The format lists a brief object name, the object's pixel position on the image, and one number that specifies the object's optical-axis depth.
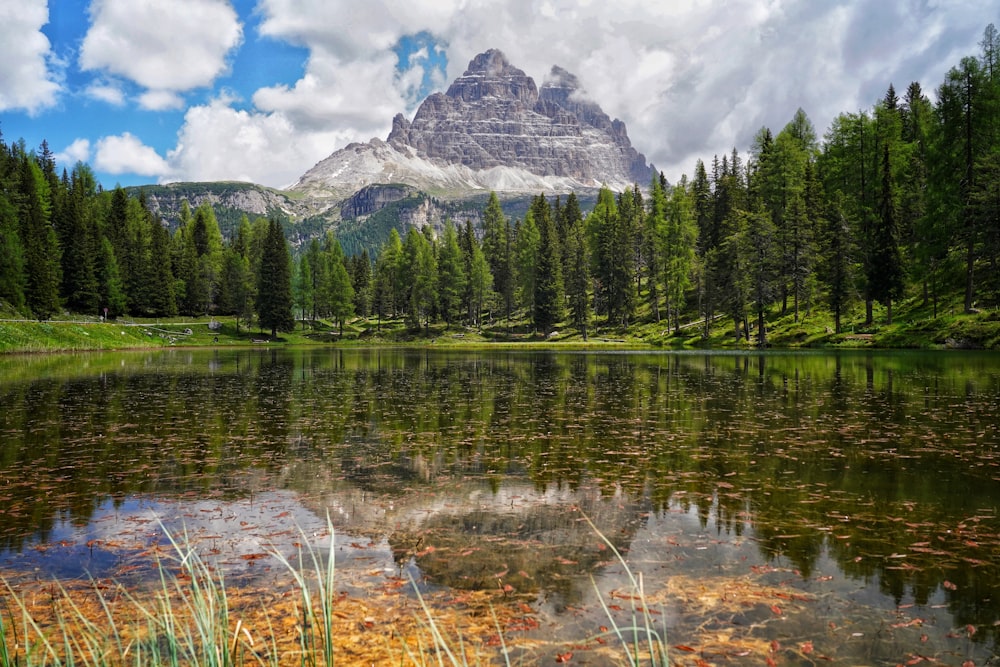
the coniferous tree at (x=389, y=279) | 113.31
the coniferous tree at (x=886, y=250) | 52.72
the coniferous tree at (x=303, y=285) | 109.50
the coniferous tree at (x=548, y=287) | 87.62
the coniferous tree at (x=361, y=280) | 128.51
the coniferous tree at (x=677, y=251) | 74.00
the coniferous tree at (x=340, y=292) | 108.19
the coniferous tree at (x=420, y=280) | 97.88
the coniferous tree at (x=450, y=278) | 97.81
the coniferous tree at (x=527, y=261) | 96.06
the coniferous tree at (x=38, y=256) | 74.00
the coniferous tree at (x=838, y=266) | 55.41
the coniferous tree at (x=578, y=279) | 82.88
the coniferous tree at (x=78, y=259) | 86.62
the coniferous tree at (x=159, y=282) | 100.12
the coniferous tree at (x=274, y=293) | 98.88
